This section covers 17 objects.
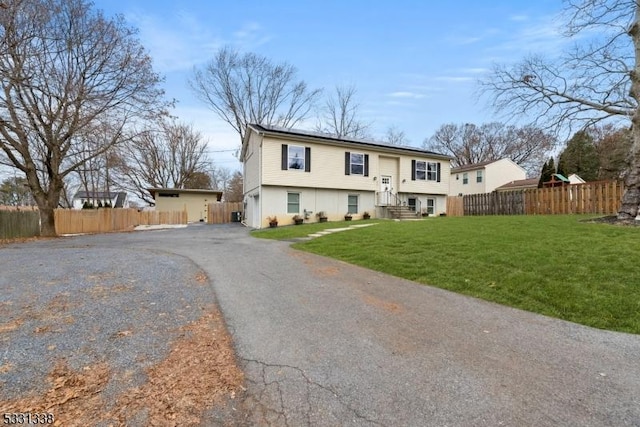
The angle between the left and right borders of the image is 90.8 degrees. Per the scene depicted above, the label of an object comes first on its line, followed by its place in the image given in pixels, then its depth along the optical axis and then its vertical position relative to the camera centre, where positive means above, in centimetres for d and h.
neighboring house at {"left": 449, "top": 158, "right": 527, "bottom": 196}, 3259 +388
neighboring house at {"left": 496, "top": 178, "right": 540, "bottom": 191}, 3162 +274
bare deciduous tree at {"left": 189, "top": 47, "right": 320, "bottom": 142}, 3031 +1262
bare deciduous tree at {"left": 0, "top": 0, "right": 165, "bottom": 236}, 1316 +588
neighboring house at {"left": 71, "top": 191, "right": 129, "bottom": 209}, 4199 +266
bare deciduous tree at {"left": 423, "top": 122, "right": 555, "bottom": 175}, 4172 +938
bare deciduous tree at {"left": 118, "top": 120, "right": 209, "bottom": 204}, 3475 +591
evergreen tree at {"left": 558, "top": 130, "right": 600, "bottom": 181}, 3350 +544
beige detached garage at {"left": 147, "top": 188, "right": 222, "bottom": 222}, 2852 +140
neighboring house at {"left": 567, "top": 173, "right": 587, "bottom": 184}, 3180 +332
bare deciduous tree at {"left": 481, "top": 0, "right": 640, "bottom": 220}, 958 +487
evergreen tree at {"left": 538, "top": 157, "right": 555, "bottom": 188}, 2621 +319
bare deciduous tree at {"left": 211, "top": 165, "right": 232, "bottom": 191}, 5240 +619
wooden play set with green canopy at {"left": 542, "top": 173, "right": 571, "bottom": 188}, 2345 +227
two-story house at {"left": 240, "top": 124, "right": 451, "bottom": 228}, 1791 +232
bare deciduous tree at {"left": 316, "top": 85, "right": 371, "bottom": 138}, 3375 +1078
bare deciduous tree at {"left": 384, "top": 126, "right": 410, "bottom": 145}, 4081 +1007
